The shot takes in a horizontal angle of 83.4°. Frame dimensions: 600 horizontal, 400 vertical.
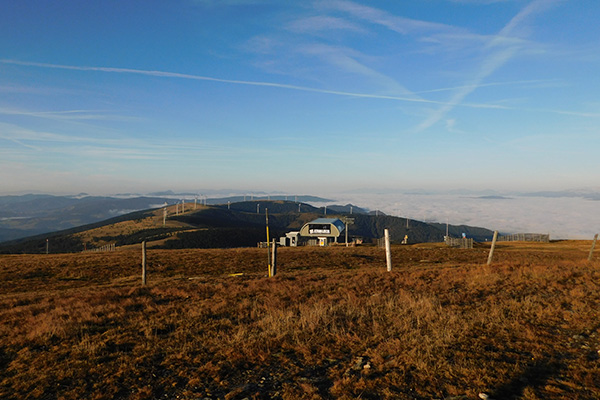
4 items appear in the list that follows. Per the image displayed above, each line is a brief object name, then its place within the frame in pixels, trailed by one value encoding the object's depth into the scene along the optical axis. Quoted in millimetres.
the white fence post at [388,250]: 20641
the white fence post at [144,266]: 21906
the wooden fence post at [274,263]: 21883
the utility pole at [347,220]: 97125
